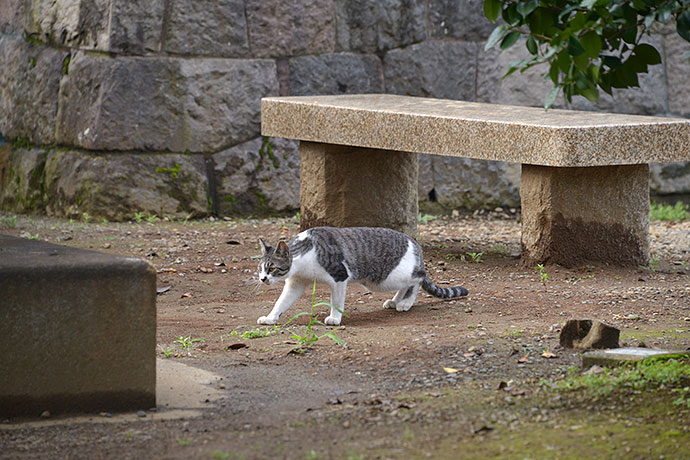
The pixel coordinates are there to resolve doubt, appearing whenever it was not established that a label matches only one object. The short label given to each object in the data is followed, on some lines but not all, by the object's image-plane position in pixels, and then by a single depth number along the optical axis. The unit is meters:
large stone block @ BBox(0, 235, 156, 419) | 6.07
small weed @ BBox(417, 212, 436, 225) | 16.19
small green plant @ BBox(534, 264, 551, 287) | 10.95
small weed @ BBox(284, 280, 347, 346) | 8.31
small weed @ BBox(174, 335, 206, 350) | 8.43
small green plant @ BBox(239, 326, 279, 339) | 8.77
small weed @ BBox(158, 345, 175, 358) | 7.99
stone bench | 10.73
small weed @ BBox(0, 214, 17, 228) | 14.71
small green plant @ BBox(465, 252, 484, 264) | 12.38
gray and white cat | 9.34
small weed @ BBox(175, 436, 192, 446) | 5.71
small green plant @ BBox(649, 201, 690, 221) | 16.70
